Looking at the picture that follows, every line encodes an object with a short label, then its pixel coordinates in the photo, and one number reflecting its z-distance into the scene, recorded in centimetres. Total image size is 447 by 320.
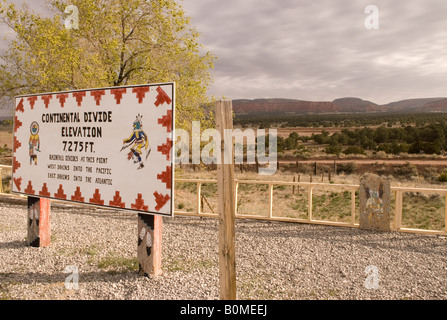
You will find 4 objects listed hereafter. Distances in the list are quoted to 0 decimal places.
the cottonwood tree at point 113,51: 1362
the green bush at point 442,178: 3008
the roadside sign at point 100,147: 623
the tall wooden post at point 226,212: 394
